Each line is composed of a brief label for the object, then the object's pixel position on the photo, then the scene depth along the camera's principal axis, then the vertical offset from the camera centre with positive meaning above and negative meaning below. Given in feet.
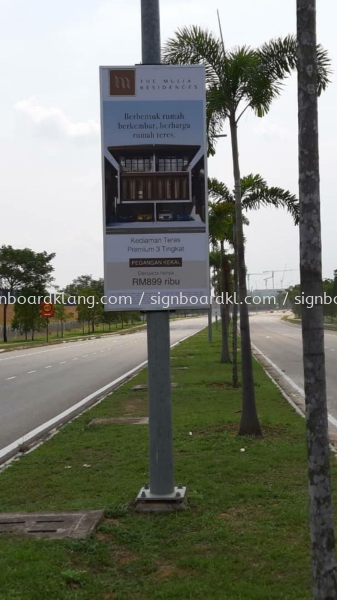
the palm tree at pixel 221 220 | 52.60 +6.49
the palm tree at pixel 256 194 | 42.57 +6.86
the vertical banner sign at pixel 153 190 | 21.77 +3.48
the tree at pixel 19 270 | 211.41 +11.90
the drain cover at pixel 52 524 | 18.71 -5.66
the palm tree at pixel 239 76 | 35.24 +11.30
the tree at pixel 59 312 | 243.64 -0.58
